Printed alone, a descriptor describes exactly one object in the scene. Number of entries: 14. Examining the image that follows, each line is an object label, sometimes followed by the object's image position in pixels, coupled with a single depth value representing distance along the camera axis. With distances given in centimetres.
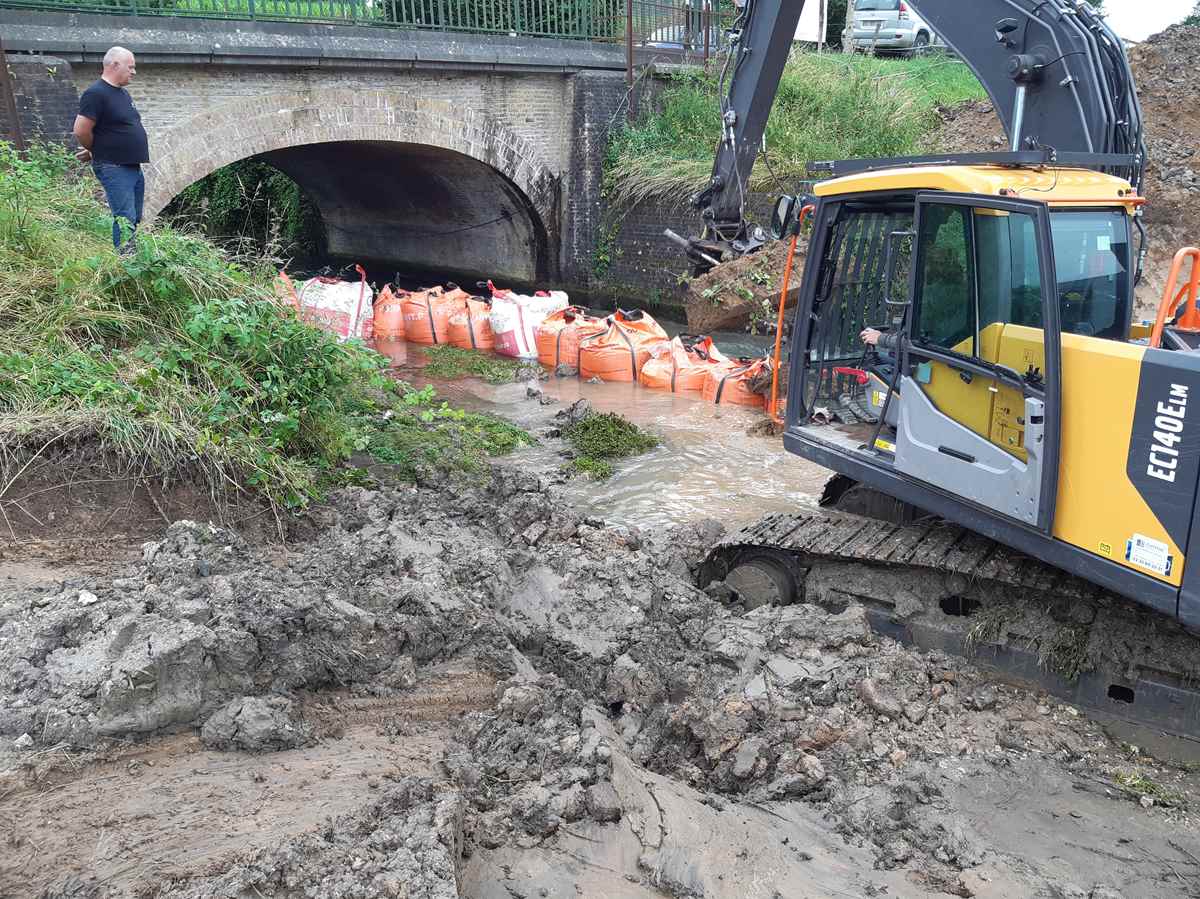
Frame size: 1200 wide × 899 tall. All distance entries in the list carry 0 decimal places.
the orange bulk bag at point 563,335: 1150
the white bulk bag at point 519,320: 1219
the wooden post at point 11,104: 941
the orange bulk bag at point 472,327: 1253
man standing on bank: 733
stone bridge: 1093
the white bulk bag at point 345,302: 1188
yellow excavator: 390
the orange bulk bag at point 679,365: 1072
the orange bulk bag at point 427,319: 1266
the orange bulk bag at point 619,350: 1112
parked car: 2147
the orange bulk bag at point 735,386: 1033
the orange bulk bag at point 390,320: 1269
